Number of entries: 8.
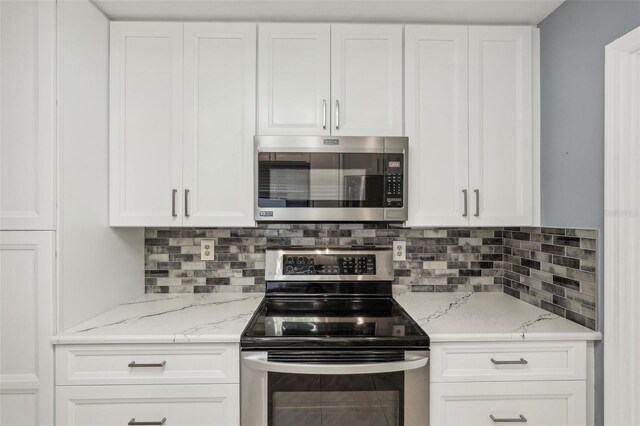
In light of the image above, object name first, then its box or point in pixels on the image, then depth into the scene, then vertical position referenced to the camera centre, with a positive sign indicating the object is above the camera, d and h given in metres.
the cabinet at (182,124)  1.72 +0.42
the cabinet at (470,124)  1.74 +0.43
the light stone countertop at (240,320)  1.39 -0.46
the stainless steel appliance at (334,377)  1.36 -0.63
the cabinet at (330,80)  1.73 +0.64
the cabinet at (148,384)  1.38 -0.65
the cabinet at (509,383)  1.41 -0.66
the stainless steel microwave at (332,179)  1.68 +0.16
